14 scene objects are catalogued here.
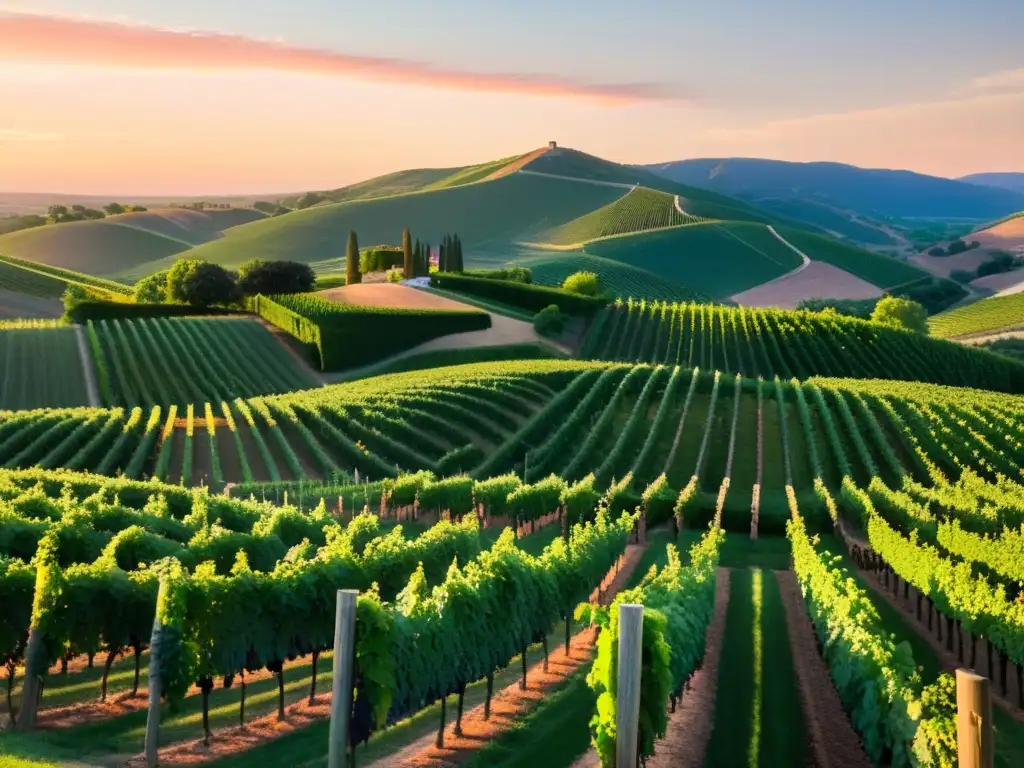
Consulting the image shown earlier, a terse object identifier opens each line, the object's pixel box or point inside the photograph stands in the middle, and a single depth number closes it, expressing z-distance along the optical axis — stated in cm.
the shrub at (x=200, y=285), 9050
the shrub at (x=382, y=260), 11594
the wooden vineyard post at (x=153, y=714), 1527
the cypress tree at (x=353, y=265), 10384
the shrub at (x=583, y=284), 10662
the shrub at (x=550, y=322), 8419
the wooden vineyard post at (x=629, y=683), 1202
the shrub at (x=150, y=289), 10126
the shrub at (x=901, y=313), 10669
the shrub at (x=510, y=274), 11200
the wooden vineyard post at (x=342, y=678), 1260
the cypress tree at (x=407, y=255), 10275
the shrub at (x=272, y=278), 9194
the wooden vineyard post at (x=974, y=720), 951
